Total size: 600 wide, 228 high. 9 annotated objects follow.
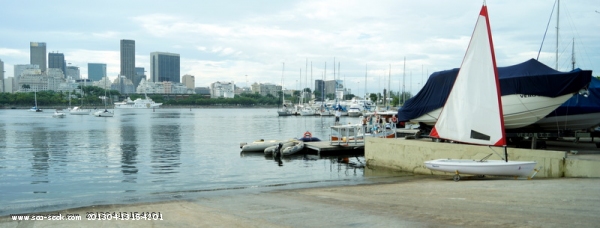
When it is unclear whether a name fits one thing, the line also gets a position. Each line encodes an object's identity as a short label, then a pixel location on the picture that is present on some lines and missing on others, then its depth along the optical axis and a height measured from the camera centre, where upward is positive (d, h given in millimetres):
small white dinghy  17172 -335
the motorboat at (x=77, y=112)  140875 -4056
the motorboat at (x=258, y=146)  38059 -3623
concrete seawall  16875 -2285
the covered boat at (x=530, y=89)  20922 +529
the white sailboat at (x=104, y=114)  122406 -3992
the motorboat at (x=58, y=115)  116500 -4100
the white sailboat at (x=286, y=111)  134875 -3352
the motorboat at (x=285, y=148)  35125 -3521
